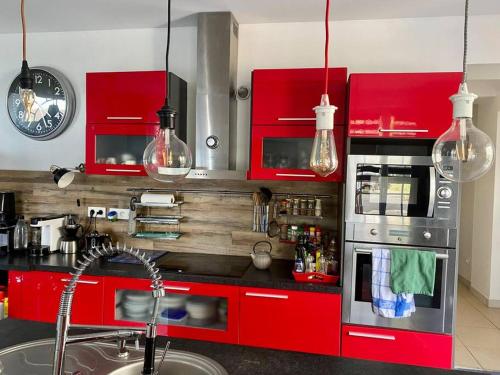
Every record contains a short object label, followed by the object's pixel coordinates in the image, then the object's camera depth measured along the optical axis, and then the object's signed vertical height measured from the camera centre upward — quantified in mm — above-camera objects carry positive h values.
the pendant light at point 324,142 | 998 +98
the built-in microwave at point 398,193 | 2137 -60
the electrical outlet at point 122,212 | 3000 -298
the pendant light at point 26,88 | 1188 +262
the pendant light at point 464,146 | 923 +93
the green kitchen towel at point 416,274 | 2086 -498
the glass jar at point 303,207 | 2684 -195
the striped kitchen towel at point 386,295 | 2127 -629
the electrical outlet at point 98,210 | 3045 -298
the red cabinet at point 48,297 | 2480 -820
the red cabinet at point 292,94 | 2363 +535
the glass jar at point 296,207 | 2697 -199
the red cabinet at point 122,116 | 2607 +400
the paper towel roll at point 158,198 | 2838 -171
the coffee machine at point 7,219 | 2914 -379
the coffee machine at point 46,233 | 2773 -455
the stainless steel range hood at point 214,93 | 2611 +574
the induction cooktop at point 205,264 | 2439 -601
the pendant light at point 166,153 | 1062 +61
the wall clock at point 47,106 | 3082 +538
